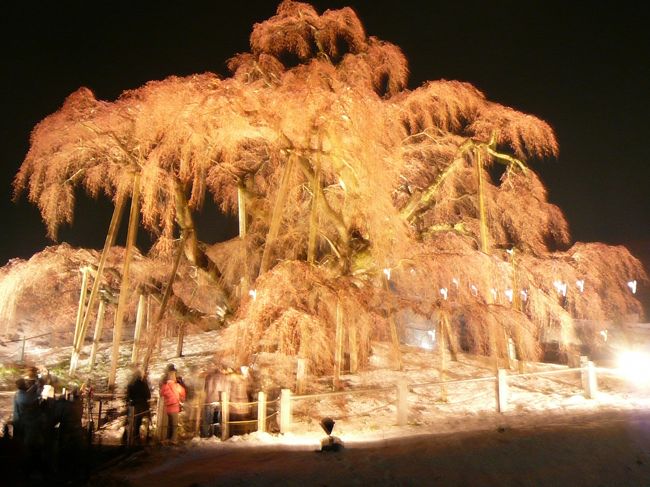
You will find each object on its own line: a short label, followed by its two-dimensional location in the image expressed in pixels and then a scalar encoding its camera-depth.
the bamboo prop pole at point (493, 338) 13.00
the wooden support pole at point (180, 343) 19.91
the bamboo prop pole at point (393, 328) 13.58
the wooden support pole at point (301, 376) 12.61
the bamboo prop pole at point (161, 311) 14.33
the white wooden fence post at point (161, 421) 10.12
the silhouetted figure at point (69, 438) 8.30
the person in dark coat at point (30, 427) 8.00
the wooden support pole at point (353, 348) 13.21
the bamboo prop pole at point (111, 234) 14.57
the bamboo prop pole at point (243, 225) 16.97
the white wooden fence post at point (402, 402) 11.26
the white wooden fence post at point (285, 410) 10.59
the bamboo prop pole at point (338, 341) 12.09
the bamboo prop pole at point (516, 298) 13.46
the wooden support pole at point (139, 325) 18.83
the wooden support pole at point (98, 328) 17.84
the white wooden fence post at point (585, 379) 13.56
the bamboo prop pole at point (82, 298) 17.75
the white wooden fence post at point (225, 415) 10.12
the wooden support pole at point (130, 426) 9.89
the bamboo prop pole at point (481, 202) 14.56
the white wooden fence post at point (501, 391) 12.24
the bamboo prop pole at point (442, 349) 13.69
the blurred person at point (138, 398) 10.33
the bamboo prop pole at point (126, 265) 13.91
